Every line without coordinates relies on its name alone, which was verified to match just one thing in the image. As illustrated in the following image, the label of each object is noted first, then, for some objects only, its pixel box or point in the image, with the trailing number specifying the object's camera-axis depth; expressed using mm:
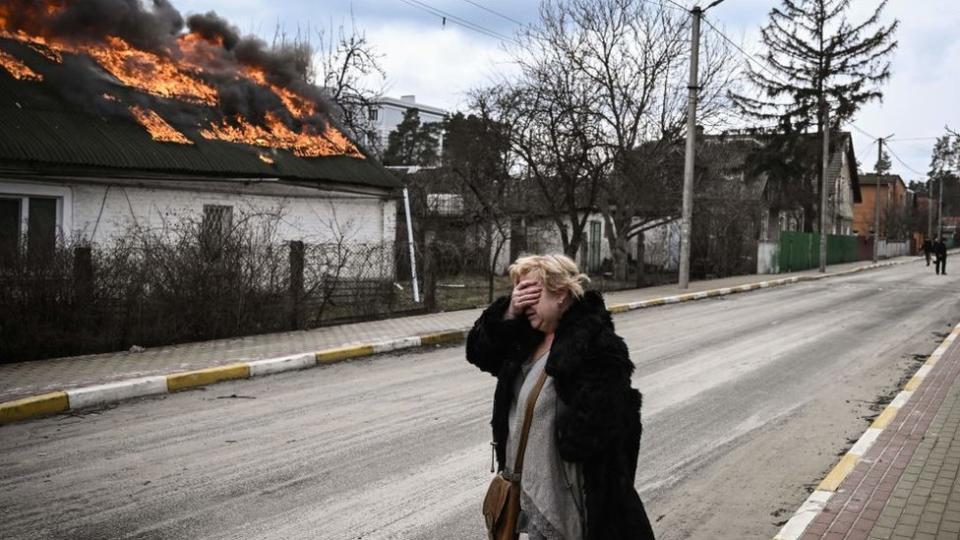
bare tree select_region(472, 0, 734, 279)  24578
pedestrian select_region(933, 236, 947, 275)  36250
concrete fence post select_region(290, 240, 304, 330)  13414
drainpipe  16203
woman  2902
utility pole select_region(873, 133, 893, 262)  48438
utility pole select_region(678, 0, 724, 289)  23156
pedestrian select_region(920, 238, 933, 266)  46219
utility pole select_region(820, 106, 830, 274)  36375
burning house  15109
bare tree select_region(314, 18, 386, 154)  31500
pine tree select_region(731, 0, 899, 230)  44500
